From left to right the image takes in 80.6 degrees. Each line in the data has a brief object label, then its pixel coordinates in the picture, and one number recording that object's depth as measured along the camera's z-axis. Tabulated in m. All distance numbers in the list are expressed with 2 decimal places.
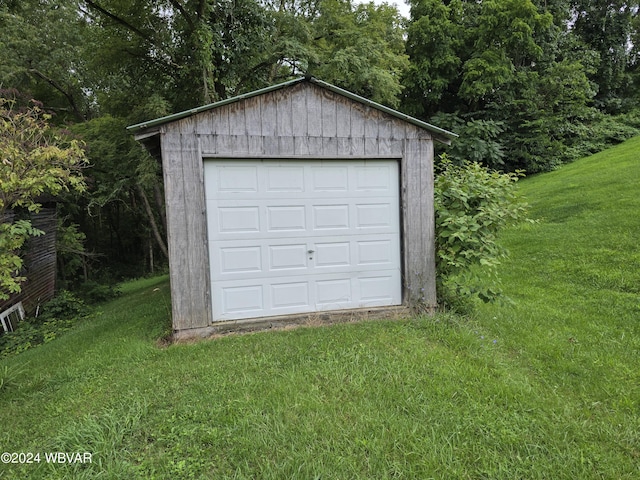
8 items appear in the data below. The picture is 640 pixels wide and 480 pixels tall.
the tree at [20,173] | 4.24
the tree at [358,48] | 10.74
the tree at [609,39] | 21.06
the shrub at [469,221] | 4.89
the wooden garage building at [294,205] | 4.64
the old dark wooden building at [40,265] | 9.41
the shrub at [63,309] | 9.23
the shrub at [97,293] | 11.84
